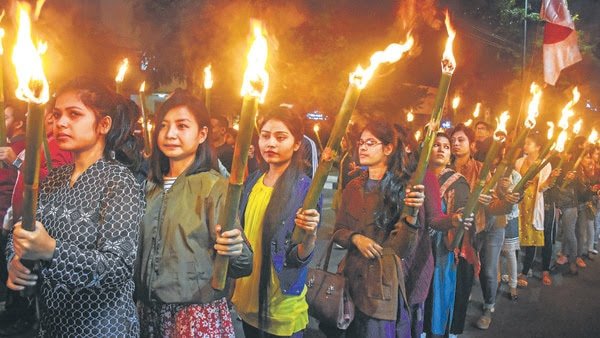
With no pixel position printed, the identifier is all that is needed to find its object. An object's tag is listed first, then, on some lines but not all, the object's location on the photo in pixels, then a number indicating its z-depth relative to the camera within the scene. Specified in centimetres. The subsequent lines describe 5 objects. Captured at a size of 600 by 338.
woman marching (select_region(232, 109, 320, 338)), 300
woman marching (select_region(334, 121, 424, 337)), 333
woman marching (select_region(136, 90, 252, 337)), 229
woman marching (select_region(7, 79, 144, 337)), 189
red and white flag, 673
